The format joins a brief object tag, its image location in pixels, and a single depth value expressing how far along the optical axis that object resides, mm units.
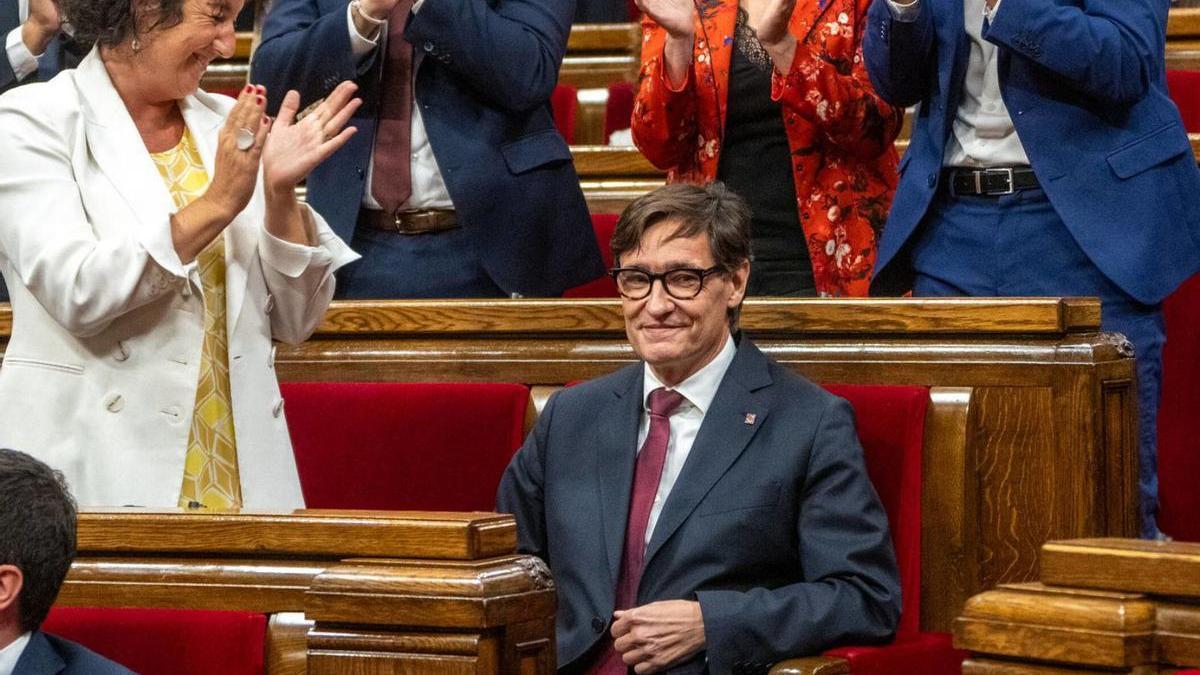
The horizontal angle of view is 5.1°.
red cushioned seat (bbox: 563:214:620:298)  18242
